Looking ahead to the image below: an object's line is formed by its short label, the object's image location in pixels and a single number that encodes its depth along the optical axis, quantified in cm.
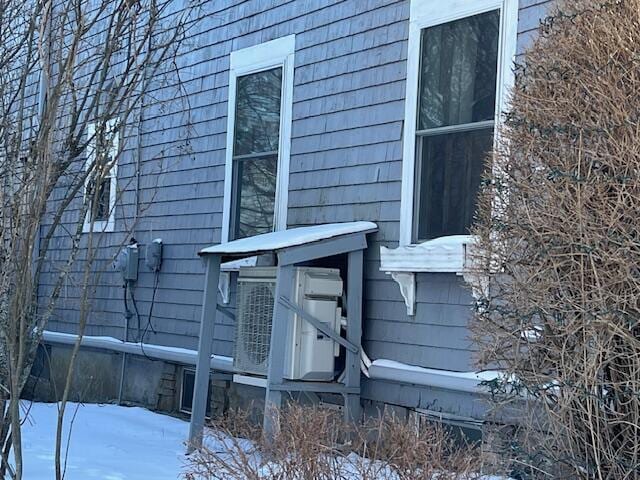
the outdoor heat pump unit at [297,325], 764
